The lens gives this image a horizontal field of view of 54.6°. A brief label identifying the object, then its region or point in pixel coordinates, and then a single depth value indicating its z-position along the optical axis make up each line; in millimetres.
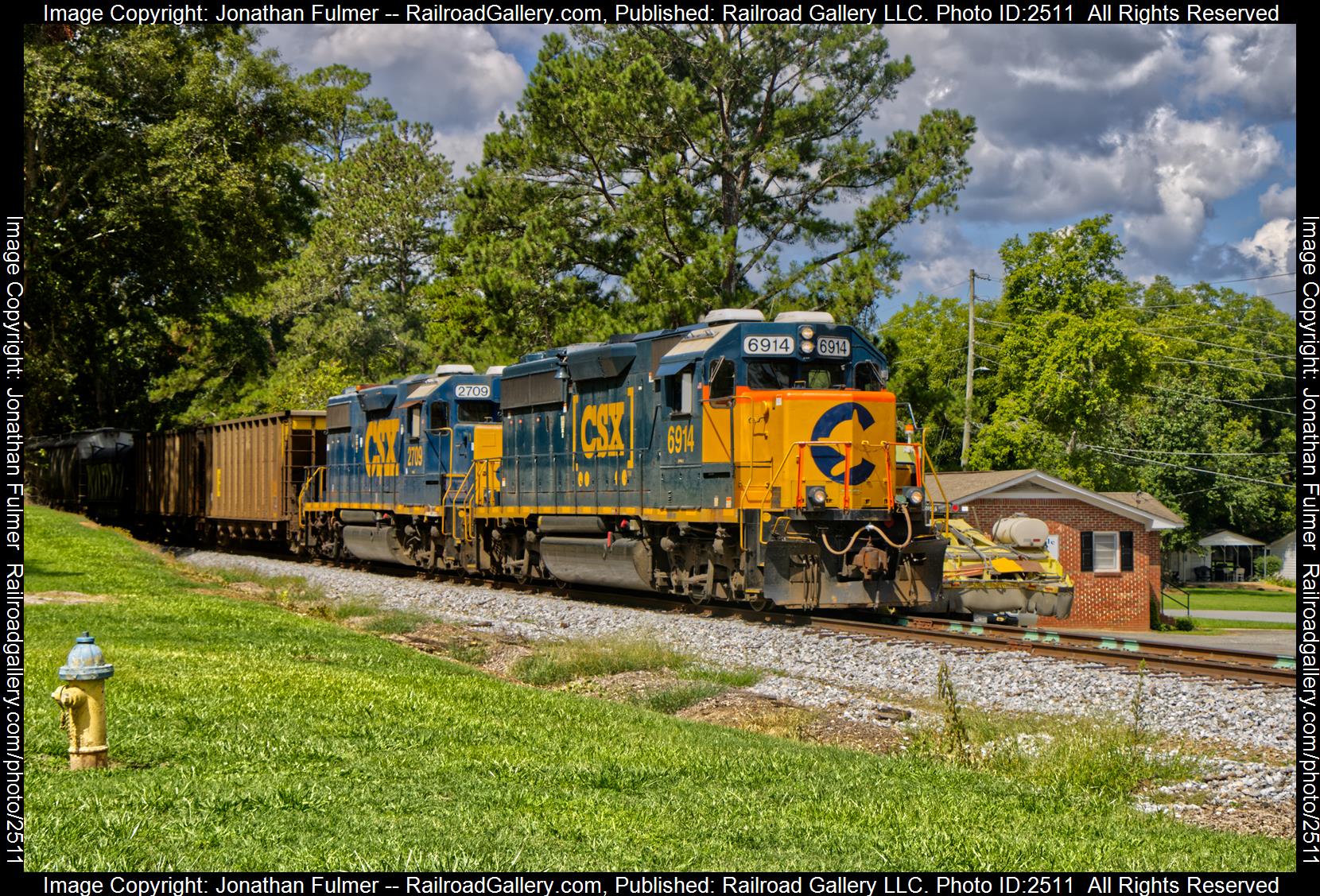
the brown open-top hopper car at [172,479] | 40875
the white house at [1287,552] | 73062
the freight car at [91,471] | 46969
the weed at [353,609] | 21203
